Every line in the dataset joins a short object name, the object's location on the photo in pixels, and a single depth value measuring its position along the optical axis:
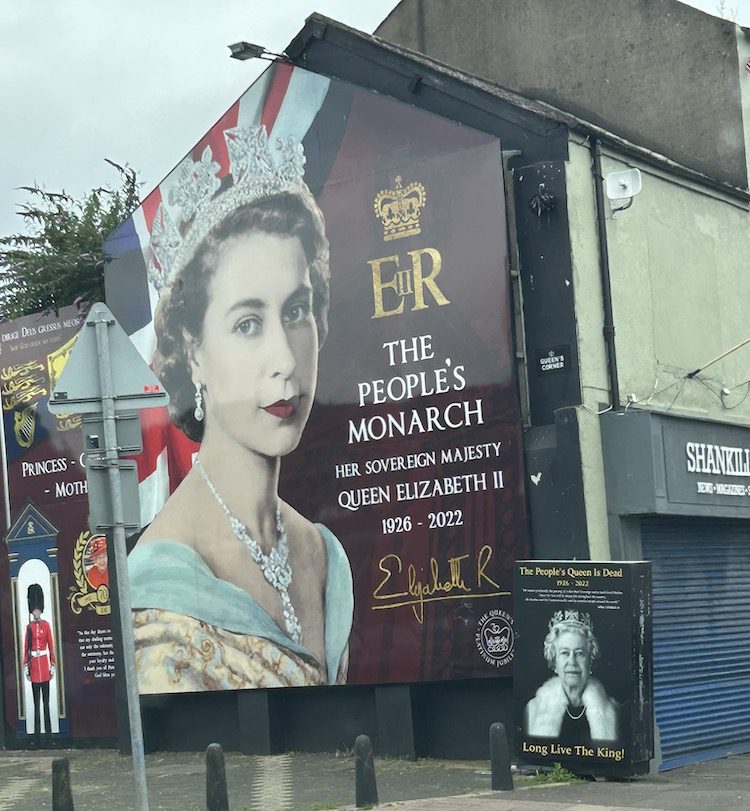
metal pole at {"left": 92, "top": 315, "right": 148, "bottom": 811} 9.86
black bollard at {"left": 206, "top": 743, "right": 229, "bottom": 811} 12.41
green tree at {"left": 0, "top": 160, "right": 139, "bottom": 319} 22.88
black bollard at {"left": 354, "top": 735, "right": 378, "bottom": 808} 12.70
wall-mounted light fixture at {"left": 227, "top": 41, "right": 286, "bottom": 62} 17.98
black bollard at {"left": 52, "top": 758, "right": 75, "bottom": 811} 12.22
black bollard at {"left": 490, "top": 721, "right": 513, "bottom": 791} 13.44
